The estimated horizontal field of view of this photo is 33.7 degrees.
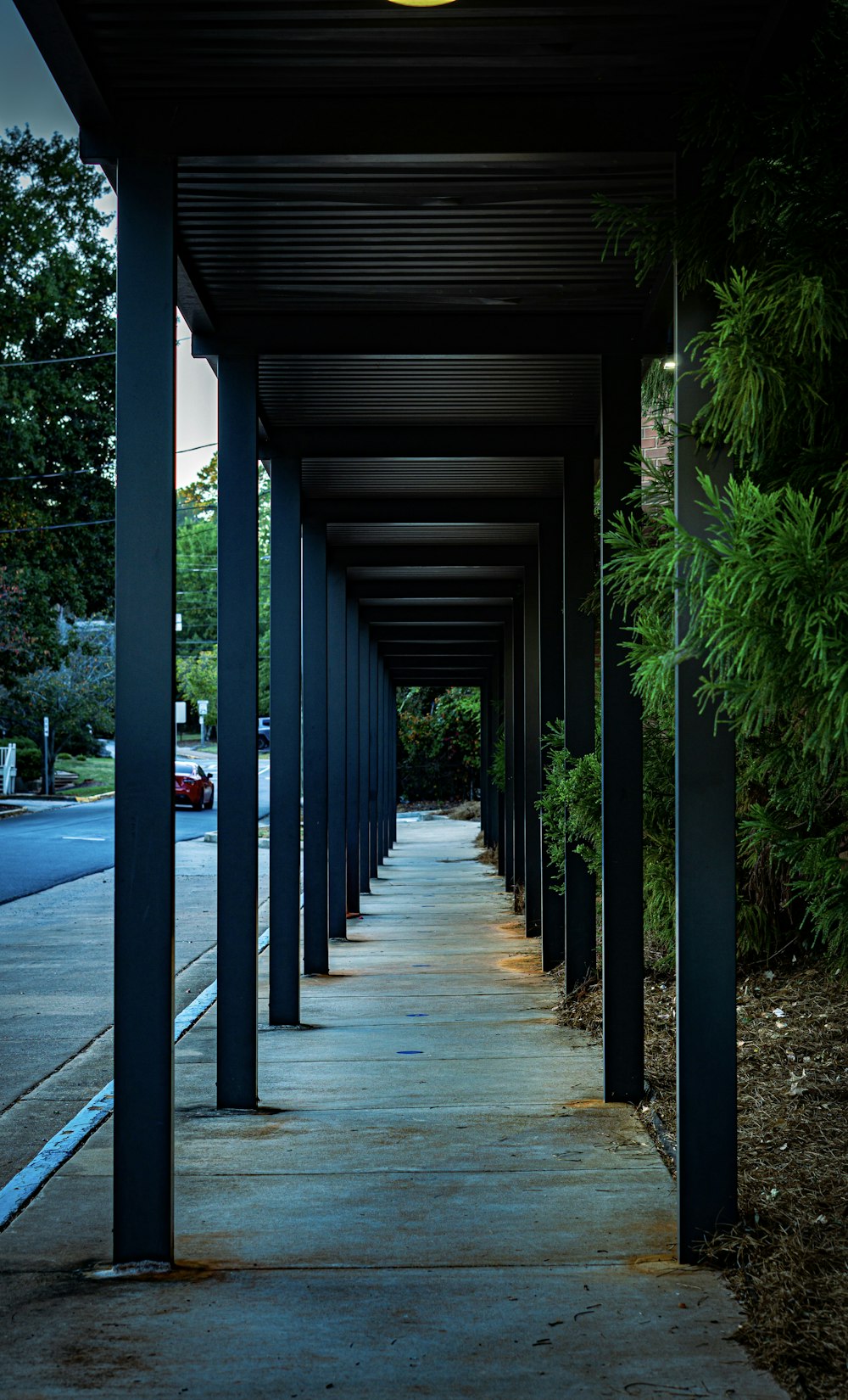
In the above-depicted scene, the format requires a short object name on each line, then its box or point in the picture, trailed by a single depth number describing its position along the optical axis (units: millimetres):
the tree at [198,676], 86275
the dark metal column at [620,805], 7328
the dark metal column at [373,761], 21312
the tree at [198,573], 92562
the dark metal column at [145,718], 4805
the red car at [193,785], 43812
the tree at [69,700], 48344
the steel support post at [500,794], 21875
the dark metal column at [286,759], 9203
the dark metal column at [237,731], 7219
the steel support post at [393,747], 30316
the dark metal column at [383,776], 26031
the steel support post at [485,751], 27859
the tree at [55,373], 30672
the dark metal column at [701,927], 4902
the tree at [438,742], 42500
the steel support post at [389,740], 28922
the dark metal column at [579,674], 9719
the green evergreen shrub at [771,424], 3879
